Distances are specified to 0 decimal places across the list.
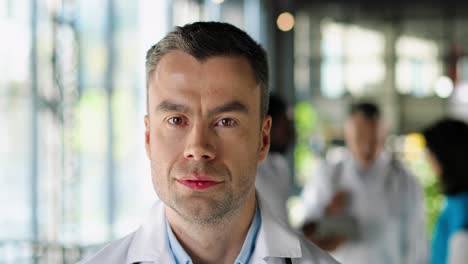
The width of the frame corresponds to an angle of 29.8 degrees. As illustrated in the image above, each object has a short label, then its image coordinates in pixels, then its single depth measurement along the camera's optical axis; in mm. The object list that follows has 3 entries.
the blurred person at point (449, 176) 3705
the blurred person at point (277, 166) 4352
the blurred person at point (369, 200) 5004
